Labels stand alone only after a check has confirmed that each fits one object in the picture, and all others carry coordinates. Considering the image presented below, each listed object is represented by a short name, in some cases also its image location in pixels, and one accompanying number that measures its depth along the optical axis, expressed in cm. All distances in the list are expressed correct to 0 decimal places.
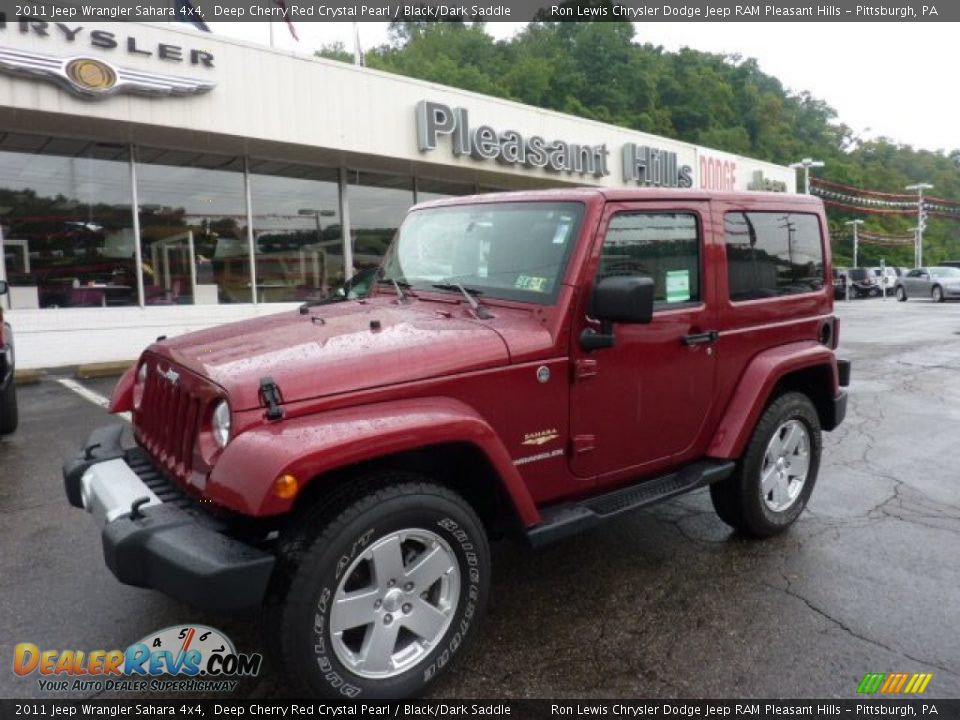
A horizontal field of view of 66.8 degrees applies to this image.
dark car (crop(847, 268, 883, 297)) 3331
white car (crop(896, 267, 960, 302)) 2795
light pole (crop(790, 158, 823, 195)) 2780
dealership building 1055
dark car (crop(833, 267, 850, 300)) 3206
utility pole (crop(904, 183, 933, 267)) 4568
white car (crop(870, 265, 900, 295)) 3161
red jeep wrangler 238
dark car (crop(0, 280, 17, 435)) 635
